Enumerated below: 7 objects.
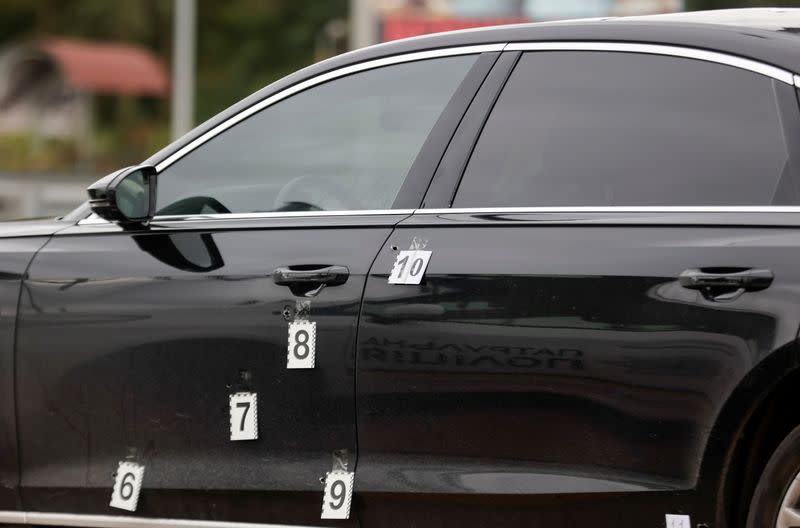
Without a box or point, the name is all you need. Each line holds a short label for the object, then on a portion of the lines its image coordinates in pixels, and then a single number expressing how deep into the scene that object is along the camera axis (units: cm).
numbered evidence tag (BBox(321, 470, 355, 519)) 802
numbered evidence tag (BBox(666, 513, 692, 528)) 696
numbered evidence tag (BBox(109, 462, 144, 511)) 880
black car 698
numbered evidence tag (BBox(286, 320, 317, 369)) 808
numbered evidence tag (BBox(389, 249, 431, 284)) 782
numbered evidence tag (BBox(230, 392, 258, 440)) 833
